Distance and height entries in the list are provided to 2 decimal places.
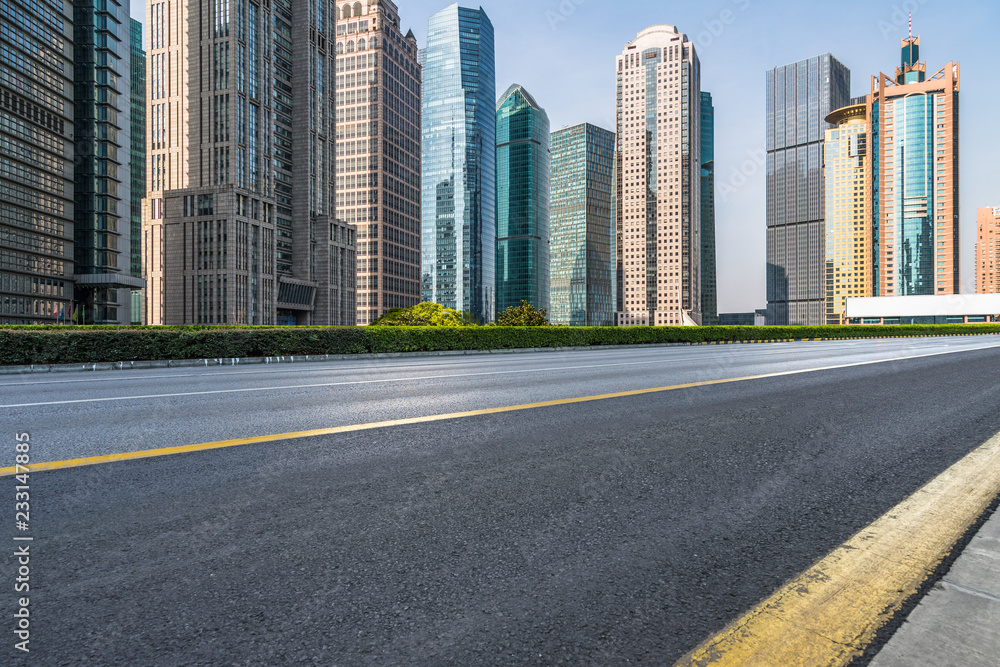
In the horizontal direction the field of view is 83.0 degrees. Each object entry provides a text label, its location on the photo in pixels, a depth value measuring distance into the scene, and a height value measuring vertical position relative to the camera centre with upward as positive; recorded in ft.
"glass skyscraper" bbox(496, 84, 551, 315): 639.35 +106.70
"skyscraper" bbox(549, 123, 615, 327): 622.95 +102.61
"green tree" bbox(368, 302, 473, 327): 266.36 +7.63
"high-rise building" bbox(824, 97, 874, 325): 534.37 +117.54
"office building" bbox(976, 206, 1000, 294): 639.07 +69.12
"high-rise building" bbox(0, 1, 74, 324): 227.20 +72.55
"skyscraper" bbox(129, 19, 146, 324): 378.12 +117.82
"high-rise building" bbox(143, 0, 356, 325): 286.87 +91.76
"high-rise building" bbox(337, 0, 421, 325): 413.18 +136.21
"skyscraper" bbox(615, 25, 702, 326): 547.08 +150.77
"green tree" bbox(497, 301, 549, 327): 257.48 +7.14
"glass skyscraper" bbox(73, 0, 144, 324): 262.06 +80.60
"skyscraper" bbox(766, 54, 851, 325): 628.28 +54.97
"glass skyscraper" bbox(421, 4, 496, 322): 568.00 +170.98
